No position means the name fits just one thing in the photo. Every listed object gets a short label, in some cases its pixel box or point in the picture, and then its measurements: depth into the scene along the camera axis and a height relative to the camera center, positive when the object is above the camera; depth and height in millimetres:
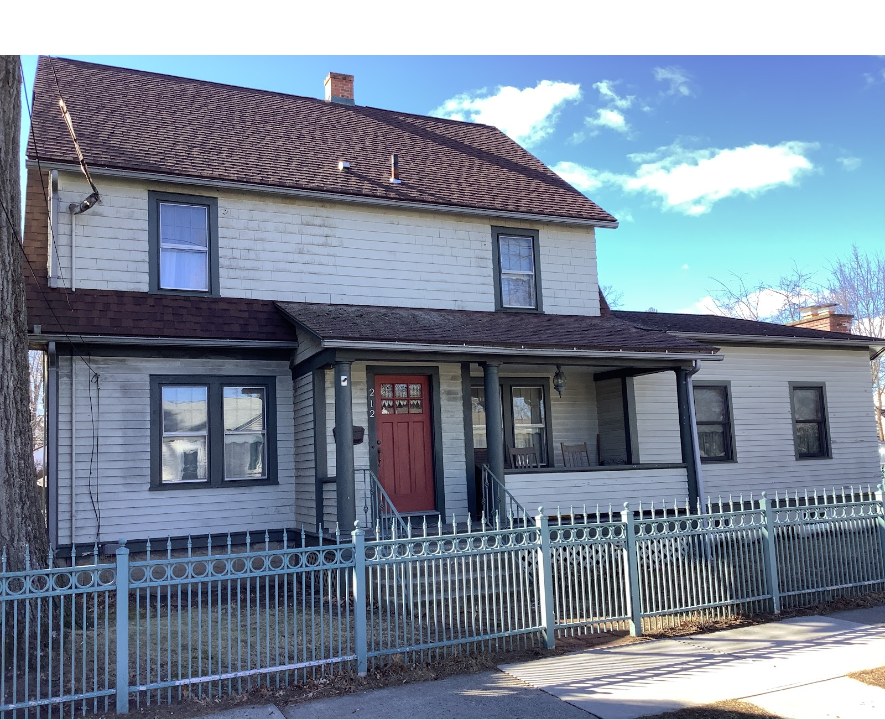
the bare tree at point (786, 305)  44594 +7911
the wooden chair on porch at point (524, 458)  14094 -82
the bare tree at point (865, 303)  41844 +7521
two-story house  11195 +1883
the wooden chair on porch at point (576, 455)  14648 -79
